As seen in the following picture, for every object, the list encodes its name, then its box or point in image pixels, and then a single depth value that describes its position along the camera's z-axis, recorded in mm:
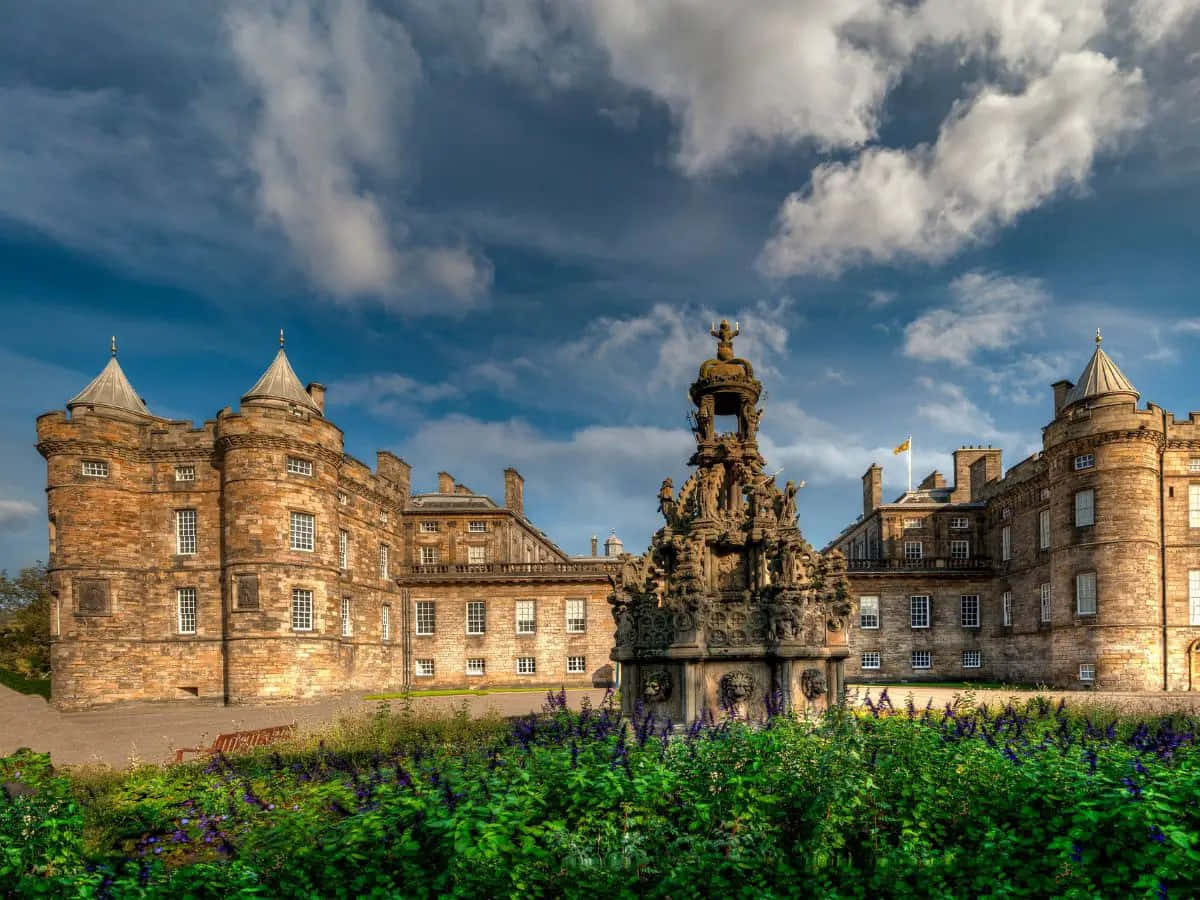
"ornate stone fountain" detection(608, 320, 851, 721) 13188
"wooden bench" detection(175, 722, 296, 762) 15492
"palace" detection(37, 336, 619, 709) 32469
